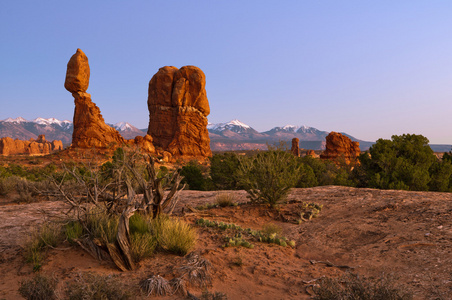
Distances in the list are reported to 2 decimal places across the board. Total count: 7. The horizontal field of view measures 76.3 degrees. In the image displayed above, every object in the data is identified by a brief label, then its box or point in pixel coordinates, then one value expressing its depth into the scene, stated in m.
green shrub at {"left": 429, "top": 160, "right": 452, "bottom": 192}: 16.25
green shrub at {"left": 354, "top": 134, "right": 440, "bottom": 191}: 15.38
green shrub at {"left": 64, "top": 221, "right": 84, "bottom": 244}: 5.75
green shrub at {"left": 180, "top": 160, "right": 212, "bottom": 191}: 20.41
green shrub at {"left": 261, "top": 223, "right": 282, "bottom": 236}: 7.52
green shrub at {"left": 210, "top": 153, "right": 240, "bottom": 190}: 19.95
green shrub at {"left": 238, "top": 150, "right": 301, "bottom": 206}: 9.87
